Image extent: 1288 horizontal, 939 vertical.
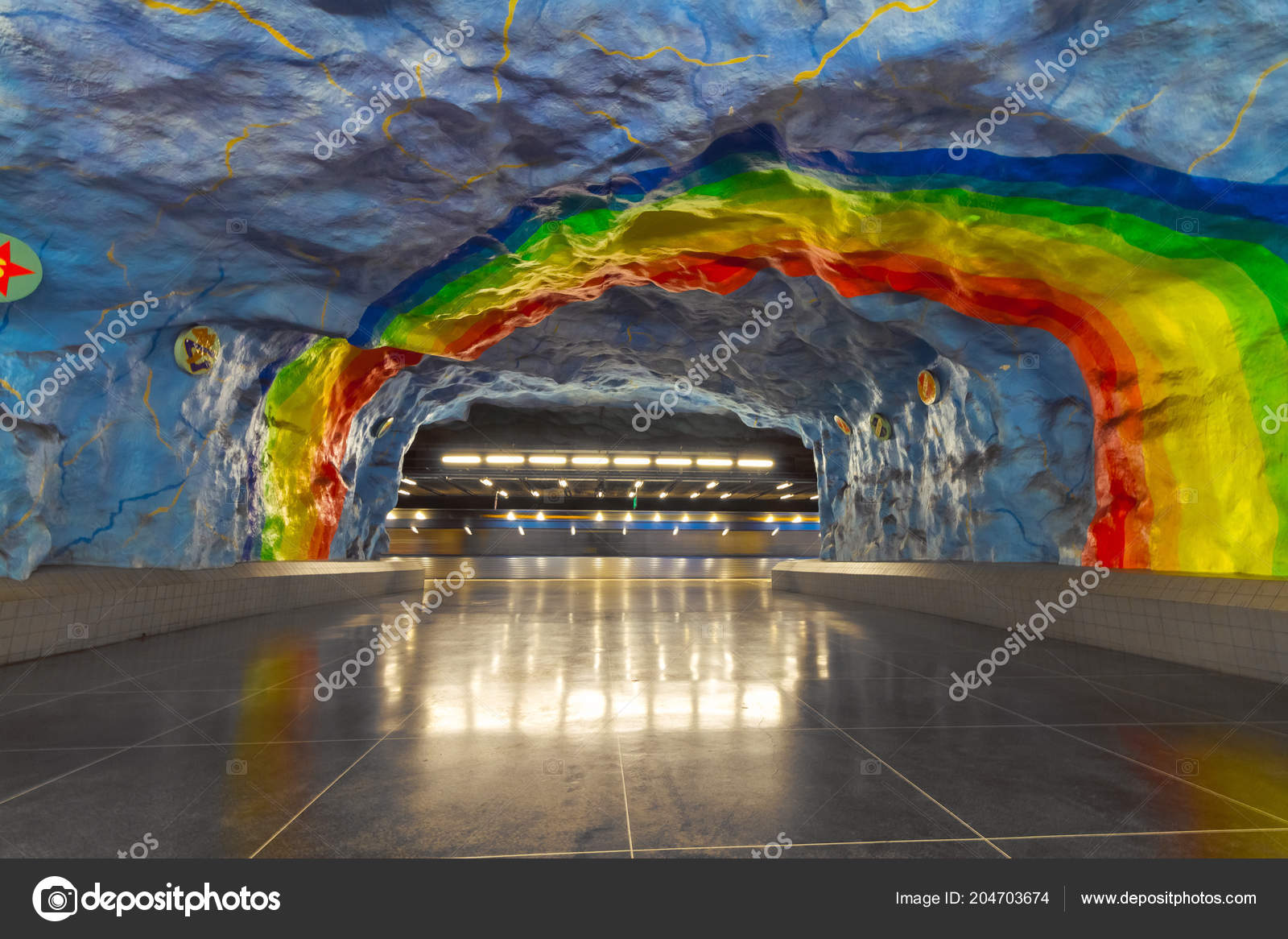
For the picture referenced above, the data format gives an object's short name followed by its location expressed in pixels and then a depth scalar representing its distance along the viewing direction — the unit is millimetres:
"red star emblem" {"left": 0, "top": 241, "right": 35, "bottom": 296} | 4910
